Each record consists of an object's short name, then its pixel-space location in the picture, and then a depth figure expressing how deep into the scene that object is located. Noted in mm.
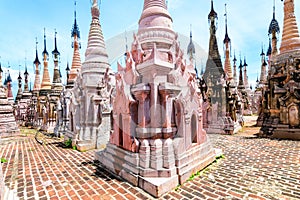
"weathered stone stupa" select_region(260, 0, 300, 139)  10867
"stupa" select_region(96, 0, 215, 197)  4949
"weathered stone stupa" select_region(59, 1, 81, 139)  11336
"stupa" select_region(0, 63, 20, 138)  13941
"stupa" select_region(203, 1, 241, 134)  14588
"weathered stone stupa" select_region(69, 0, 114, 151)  9964
